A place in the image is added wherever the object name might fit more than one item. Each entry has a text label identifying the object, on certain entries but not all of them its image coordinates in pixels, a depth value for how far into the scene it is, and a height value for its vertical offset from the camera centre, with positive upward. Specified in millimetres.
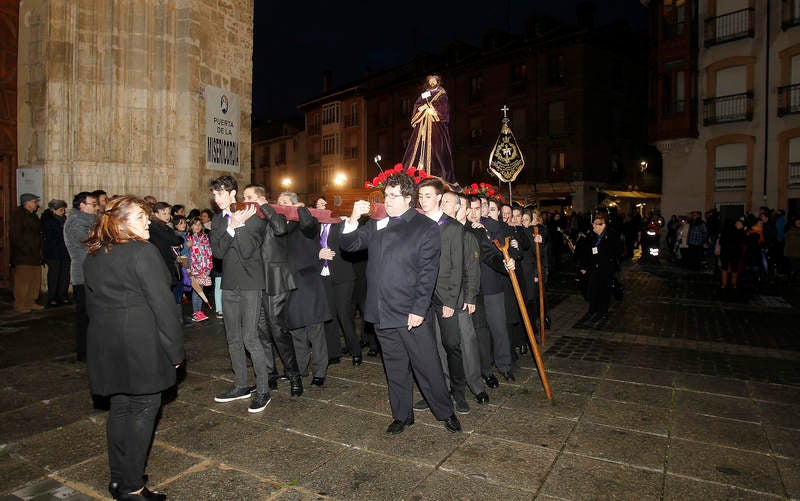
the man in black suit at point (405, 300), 4180 -544
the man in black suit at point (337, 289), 6129 -699
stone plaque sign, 10836 +2127
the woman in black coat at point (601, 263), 9180 -526
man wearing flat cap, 8930 -437
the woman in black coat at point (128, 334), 3053 -607
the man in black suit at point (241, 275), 4660 -398
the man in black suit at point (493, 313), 5418 -877
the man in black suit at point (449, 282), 4625 -440
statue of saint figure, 8344 +1589
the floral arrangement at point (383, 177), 5830 +629
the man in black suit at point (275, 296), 4941 -621
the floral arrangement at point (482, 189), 7594 +634
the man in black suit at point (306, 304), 5395 -749
